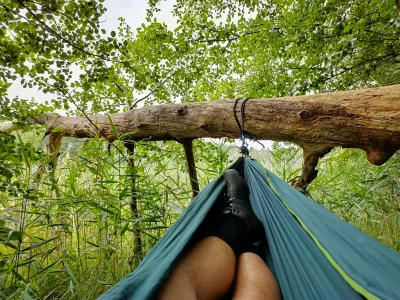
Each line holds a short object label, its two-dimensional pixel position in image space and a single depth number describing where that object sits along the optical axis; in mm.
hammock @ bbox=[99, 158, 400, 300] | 430
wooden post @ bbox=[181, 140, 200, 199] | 1547
